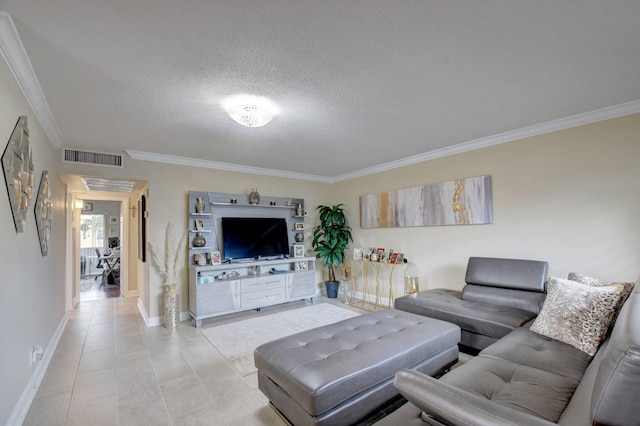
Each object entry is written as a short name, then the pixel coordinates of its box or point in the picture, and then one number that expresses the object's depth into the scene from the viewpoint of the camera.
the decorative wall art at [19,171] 1.78
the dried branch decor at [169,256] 4.09
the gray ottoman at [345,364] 1.66
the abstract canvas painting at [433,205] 3.69
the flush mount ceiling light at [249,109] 2.44
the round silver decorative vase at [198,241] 4.35
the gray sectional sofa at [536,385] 0.85
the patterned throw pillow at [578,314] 1.93
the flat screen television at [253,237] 4.62
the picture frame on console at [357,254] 5.05
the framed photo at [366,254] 4.96
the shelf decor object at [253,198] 4.87
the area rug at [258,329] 3.01
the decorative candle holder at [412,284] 3.99
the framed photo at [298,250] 5.30
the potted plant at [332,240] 5.41
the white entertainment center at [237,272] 4.12
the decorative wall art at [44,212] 2.61
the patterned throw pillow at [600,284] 1.97
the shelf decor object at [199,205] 4.36
